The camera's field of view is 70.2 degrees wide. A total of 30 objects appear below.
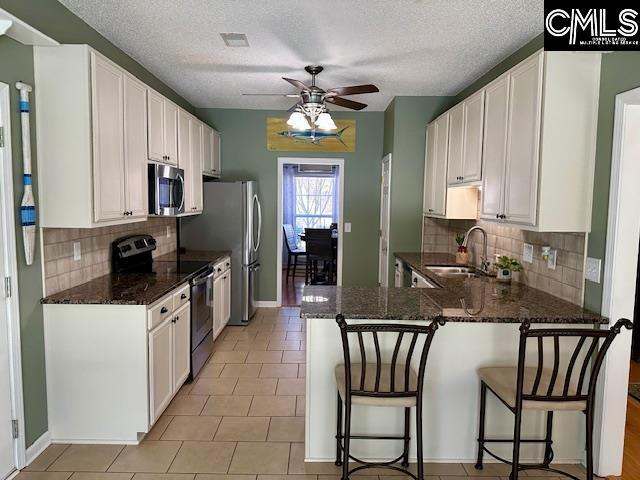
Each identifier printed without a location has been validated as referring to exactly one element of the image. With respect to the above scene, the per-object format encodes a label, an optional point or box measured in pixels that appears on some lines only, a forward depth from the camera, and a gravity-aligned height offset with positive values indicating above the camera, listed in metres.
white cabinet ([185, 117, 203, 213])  4.51 +0.39
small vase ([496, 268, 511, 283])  3.38 -0.48
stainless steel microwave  3.42 +0.12
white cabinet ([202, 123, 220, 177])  5.02 +0.63
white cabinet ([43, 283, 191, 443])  2.62 -0.98
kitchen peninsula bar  2.50 -1.07
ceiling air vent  3.16 +1.18
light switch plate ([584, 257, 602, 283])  2.43 -0.31
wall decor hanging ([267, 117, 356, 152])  5.84 +0.88
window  9.76 +0.12
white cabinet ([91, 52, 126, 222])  2.56 +0.39
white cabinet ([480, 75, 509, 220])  2.96 +0.44
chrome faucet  3.89 -0.42
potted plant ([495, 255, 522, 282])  3.34 -0.43
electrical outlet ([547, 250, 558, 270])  2.87 -0.31
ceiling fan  3.46 +0.80
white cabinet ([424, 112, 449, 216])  4.26 +0.42
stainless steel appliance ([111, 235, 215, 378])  3.55 -0.54
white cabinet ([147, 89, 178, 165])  3.42 +0.61
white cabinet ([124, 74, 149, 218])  2.99 +0.39
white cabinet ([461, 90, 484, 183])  3.37 +0.56
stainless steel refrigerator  5.11 -0.27
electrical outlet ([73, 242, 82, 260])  2.93 -0.32
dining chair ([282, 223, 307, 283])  8.45 -0.77
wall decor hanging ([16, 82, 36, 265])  2.37 +0.08
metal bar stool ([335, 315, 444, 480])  2.00 -0.84
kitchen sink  3.98 -0.55
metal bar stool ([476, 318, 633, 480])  1.96 -0.84
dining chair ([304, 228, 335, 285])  6.84 -0.58
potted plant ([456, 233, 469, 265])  4.28 -0.43
